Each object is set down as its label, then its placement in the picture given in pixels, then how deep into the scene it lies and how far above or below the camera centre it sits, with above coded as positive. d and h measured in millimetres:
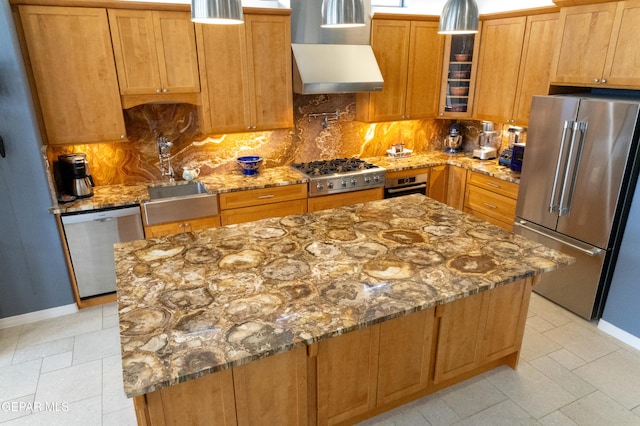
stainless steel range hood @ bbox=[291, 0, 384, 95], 4074 +231
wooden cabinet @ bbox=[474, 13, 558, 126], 3951 +123
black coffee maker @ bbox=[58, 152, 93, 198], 3502 -761
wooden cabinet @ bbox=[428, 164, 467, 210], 4793 -1203
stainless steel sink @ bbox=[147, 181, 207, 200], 4078 -1049
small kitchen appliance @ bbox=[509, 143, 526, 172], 4184 -763
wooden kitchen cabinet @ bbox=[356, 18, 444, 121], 4465 +108
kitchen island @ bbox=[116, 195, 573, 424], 1725 -1007
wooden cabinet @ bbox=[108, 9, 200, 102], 3420 +244
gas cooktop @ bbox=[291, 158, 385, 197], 4258 -970
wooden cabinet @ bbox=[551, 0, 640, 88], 3086 +244
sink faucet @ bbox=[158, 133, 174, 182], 4047 -689
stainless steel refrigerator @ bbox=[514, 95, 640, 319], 3059 -840
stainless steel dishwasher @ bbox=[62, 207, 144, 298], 3475 -1308
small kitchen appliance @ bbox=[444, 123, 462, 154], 5250 -753
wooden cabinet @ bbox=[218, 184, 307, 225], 3945 -1163
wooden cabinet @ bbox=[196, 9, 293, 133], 3770 +68
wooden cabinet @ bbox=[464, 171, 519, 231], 4176 -1232
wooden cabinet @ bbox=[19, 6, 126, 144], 3188 +76
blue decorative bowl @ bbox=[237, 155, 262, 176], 4297 -852
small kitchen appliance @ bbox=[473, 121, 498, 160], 4848 -750
